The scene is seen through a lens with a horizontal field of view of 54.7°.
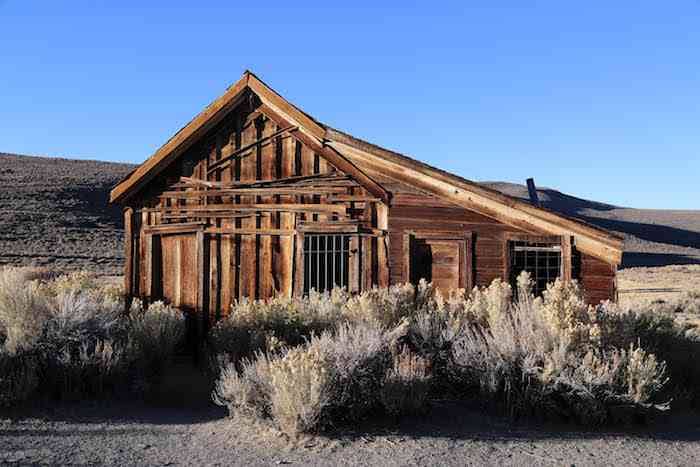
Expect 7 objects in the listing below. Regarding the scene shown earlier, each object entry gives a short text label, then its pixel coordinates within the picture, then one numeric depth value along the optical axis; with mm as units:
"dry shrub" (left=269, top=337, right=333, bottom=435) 6074
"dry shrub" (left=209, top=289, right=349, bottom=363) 8930
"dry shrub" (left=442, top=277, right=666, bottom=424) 6793
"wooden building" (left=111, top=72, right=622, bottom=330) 11078
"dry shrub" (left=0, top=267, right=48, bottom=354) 7480
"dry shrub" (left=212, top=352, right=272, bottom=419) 6566
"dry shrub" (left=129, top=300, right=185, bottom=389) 8445
